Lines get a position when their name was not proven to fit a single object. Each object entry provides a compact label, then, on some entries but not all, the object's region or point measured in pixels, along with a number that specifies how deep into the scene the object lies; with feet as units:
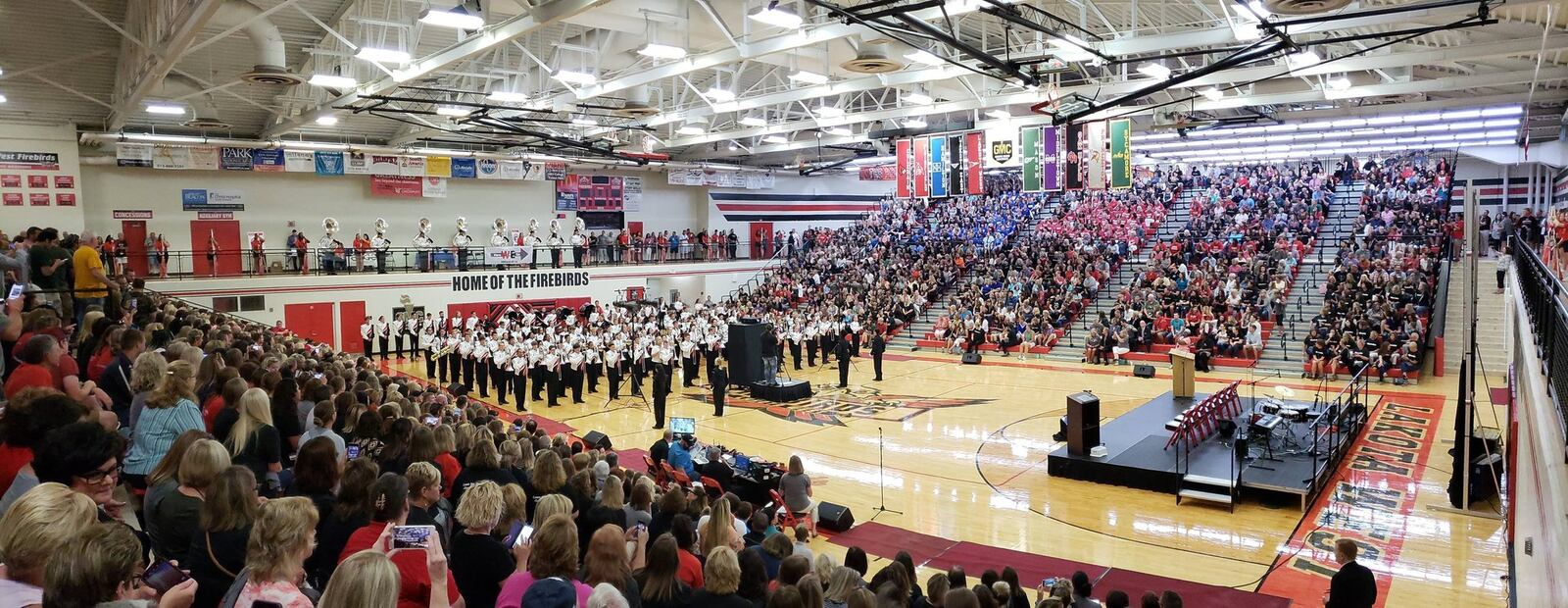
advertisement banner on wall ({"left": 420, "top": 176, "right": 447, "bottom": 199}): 102.42
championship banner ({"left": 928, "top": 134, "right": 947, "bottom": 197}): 67.00
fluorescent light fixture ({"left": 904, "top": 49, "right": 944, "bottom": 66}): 50.57
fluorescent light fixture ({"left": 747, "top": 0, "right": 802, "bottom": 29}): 40.60
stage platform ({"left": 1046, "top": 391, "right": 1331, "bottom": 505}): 38.68
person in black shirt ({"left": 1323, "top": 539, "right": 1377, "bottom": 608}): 22.56
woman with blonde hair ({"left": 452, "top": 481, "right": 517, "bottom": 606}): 13.80
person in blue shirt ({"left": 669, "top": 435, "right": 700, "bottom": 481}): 36.17
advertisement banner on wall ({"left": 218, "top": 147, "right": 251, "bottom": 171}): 85.97
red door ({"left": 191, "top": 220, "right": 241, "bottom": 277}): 90.07
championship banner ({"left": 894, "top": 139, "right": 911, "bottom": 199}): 70.08
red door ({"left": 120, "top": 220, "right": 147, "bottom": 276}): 85.25
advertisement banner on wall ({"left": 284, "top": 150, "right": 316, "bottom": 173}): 89.81
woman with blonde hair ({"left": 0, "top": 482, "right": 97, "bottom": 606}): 8.66
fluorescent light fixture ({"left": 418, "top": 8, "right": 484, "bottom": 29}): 37.58
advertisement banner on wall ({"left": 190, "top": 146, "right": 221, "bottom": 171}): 84.53
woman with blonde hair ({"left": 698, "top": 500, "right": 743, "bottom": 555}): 19.12
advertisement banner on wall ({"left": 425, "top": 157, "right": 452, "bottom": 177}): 97.91
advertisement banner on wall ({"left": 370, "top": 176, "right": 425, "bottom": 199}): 99.40
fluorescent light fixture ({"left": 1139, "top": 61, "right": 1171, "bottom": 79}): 53.32
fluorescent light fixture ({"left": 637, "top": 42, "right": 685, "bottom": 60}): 46.50
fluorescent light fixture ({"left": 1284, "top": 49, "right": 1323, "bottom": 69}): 50.76
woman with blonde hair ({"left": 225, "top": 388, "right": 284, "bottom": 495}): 16.92
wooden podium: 56.85
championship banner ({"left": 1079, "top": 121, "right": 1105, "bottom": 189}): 60.23
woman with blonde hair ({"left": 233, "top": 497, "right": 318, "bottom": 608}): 9.98
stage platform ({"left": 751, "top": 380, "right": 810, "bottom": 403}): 64.18
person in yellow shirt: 35.55
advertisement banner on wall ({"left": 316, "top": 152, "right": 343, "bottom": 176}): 90.79
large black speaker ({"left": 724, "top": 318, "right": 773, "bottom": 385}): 68.13
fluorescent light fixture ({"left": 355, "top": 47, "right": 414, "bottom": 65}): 45.19
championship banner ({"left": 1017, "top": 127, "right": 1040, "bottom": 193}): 62.23
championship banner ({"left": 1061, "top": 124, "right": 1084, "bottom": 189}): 60.95
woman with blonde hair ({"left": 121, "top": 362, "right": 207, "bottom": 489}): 17.04
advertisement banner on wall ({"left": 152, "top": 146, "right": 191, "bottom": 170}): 82.43
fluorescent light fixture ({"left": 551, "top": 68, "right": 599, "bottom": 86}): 52.47
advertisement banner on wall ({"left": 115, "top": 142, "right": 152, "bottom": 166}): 80.23
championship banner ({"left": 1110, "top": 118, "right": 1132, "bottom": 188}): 59.31
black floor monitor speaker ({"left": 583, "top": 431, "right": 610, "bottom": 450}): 34.58
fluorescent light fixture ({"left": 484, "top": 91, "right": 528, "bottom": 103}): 58.71
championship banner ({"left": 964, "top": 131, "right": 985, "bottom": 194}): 64.90
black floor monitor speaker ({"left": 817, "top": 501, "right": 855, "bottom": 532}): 35.22
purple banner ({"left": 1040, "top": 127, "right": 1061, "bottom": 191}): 61.77
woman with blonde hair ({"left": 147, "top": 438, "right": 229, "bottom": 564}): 12.75
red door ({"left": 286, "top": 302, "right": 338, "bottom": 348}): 88.43
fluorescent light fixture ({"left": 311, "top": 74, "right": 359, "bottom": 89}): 50.83
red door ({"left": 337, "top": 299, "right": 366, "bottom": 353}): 91.40
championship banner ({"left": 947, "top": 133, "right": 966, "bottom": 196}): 65.92
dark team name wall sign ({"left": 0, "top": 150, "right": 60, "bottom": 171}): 72.38
